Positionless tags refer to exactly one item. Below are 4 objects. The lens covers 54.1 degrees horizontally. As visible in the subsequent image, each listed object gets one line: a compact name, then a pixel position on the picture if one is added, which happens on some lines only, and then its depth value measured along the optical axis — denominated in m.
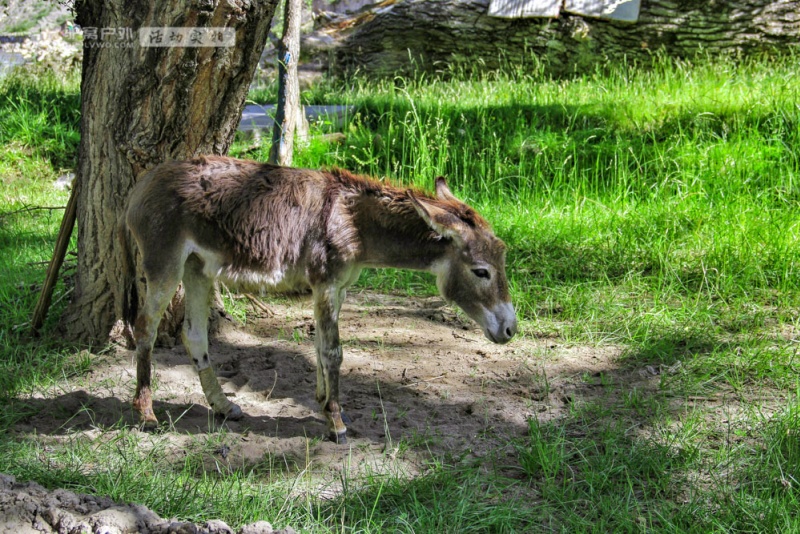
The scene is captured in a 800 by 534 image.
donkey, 4.41
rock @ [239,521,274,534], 3.22
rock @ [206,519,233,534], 3.17
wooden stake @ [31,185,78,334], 5.41
